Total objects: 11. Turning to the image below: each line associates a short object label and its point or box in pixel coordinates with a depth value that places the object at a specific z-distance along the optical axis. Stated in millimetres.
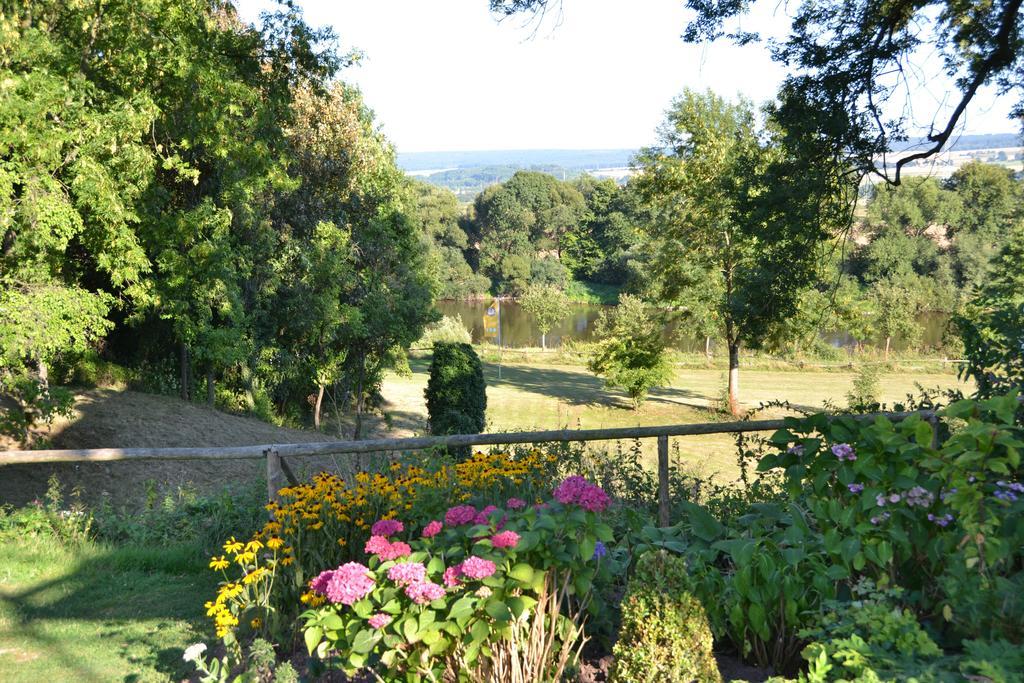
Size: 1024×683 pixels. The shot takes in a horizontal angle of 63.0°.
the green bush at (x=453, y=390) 13664
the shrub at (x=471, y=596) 2627
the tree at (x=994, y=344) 5184
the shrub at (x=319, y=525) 3569
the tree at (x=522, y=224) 75500
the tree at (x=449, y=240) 71812
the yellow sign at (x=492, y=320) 38062
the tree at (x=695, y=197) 21438
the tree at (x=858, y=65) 7348
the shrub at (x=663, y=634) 2646
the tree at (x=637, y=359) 24250
